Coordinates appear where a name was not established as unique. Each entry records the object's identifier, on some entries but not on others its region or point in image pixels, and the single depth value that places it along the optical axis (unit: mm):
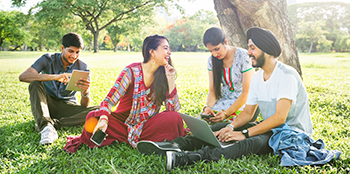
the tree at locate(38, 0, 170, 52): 23234
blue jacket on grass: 2602
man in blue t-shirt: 3711
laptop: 2631
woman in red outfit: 3094
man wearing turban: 2719
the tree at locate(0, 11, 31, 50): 32781
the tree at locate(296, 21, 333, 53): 37688
